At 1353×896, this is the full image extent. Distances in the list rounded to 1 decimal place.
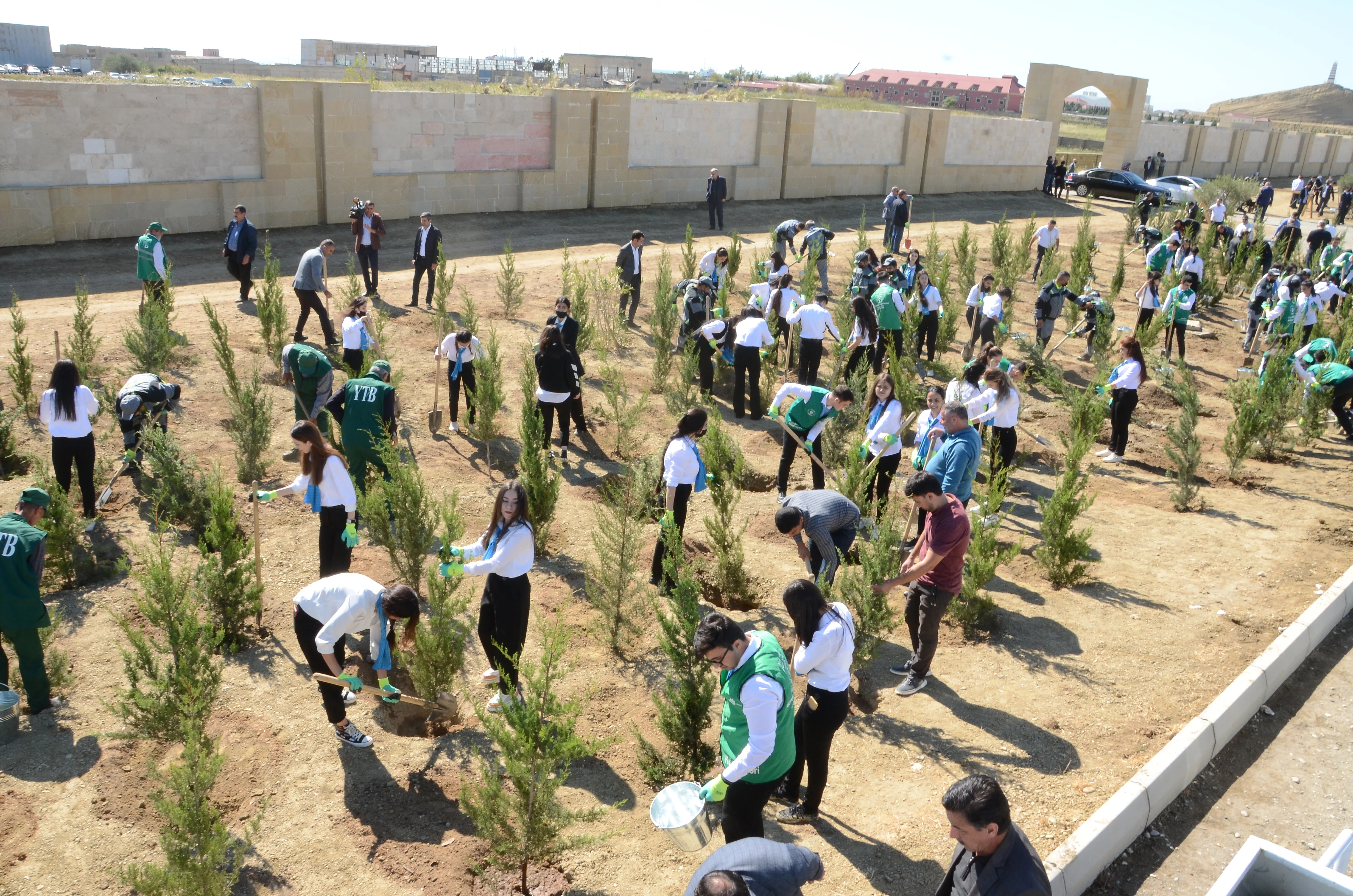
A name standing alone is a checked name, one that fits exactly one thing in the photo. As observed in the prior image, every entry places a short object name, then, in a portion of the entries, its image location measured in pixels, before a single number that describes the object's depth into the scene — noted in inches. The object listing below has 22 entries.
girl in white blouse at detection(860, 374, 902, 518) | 308.2
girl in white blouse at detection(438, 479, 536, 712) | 211.3
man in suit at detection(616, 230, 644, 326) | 538.6
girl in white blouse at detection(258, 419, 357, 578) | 239.3
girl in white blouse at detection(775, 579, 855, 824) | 174.1
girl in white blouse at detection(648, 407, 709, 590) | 265.1
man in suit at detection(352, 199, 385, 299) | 530.0
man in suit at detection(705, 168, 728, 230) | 802.8
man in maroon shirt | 218.1
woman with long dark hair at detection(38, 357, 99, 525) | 284.8
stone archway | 1310.3
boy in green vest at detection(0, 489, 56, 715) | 208.2
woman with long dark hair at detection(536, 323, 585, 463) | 345.1
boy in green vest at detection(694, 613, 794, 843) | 153.6
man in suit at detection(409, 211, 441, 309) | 526.9
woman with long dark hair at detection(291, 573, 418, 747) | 197.8
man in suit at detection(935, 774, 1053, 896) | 124.1
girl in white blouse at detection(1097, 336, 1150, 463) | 392.2
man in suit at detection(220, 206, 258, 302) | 499.8
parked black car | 1237.1
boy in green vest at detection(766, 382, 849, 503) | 324.8
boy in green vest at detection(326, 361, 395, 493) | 284.2
